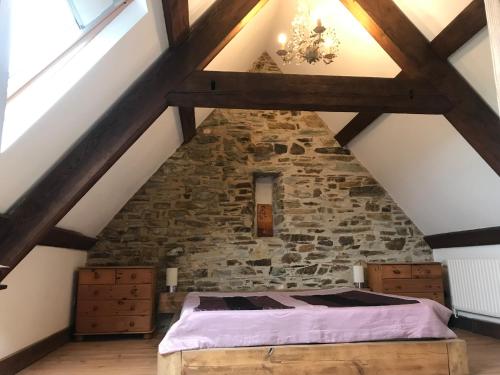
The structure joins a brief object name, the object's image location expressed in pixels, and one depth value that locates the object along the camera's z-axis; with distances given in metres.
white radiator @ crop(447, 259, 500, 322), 4.01
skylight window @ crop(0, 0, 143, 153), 2.16
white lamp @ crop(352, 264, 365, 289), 4.88
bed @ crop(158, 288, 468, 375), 2.57
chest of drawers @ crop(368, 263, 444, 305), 4.69
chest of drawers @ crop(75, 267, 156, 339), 4.14
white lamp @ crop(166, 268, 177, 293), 4.58
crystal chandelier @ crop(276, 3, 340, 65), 2.88
